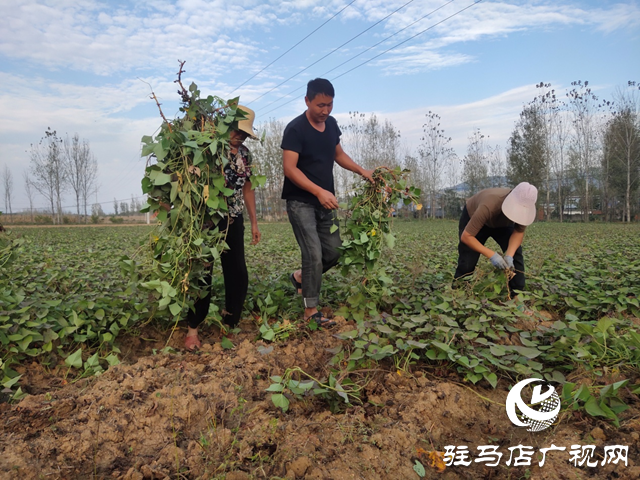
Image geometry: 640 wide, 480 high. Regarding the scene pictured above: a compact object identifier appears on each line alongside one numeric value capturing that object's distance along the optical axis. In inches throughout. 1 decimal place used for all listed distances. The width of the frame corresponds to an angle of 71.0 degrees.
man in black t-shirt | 129.6
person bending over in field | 135.1
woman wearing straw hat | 122.5
